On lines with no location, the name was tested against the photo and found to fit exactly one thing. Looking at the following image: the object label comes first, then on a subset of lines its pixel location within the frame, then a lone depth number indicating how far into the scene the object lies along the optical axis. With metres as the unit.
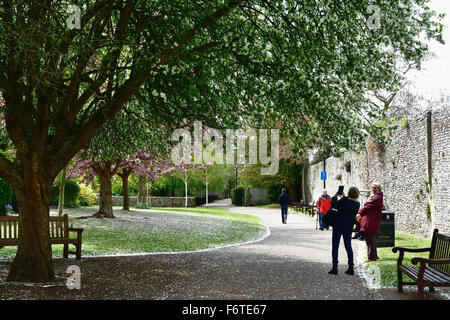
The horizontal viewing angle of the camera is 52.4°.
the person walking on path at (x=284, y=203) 23.43
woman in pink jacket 11.01
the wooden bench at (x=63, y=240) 9.27
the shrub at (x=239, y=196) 59.97
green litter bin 13.36
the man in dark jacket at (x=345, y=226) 9.16
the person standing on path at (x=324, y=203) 19.16
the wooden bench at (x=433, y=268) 6.52
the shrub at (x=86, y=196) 37.54
